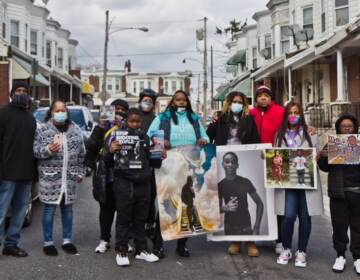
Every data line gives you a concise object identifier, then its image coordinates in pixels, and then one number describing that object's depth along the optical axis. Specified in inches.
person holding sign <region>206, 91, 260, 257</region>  240.2
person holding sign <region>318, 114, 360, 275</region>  214.2
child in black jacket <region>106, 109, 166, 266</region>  223.9
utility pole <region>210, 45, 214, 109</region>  2453.7
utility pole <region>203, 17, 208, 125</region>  1753.2
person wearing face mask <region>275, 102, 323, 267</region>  222.2
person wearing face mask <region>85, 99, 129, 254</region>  232.7
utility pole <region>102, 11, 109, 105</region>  1338.2
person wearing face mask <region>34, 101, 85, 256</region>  231.8
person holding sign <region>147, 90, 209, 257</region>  236.1
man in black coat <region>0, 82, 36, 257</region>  229.5
